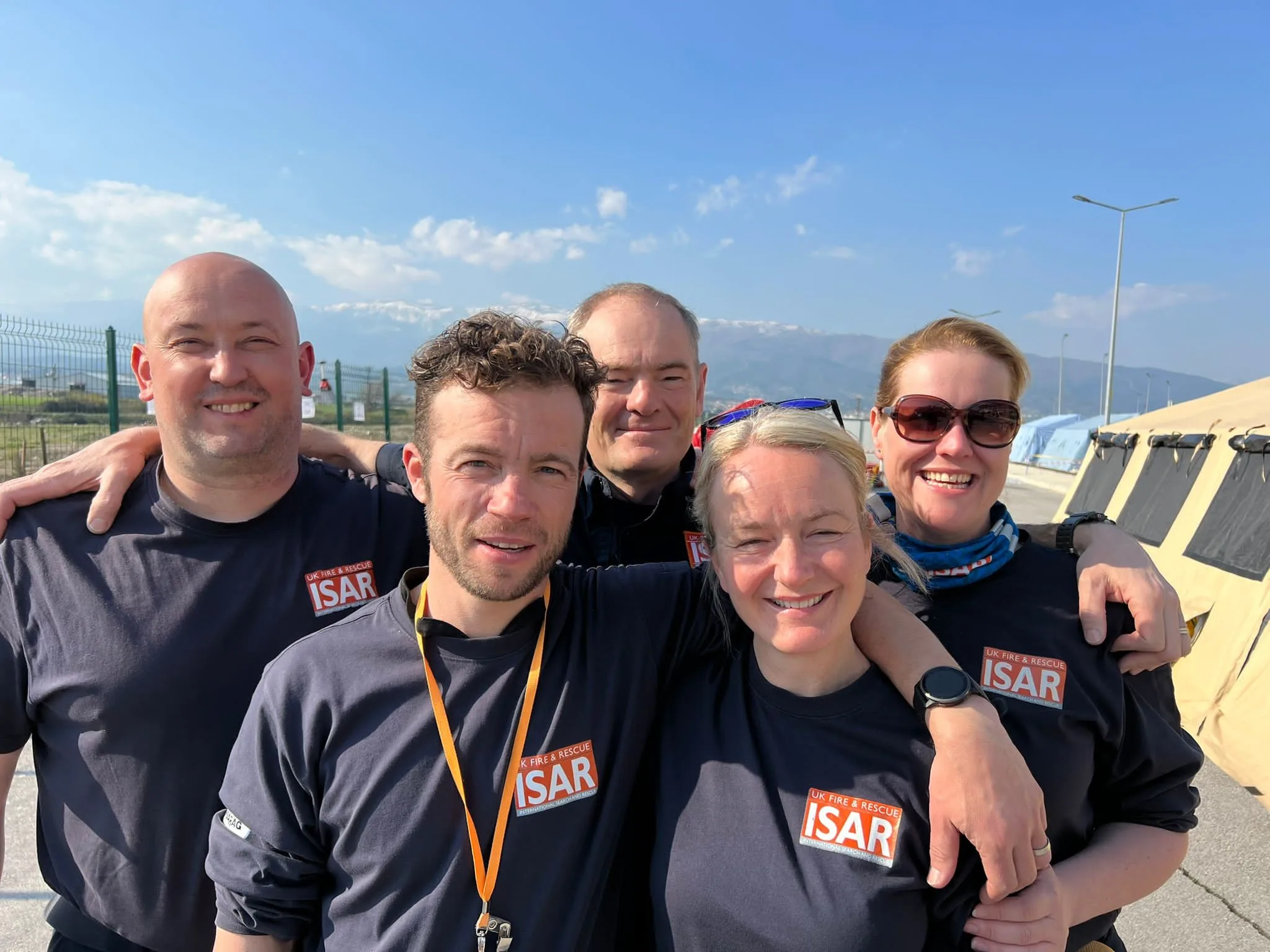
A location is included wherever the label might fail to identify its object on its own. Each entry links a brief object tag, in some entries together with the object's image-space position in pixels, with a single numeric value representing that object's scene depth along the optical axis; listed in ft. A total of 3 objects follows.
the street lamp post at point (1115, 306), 85.10
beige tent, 17.92
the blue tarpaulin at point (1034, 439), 129.39
